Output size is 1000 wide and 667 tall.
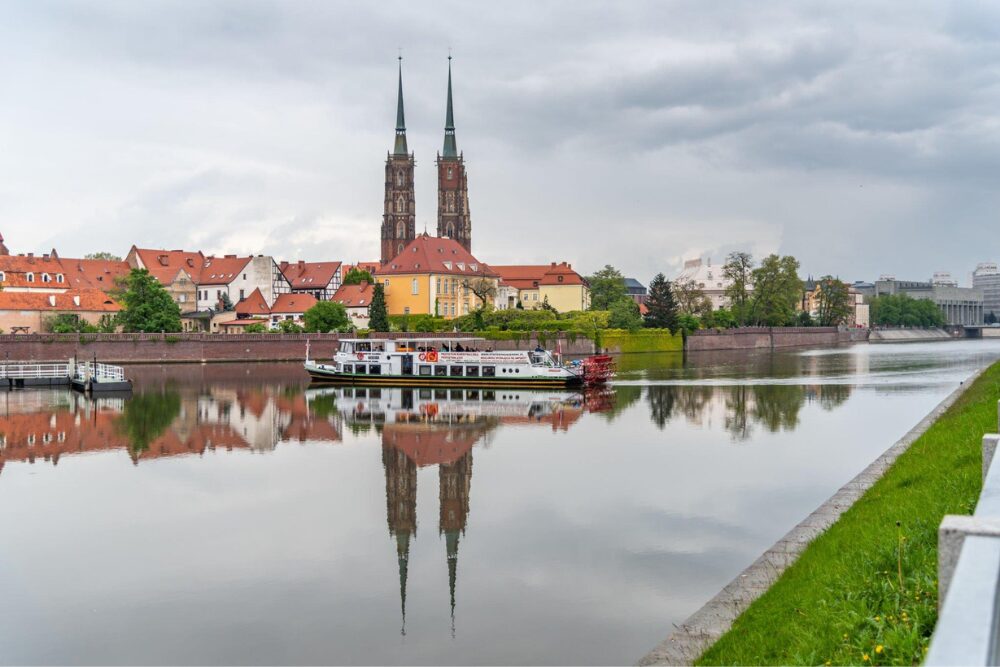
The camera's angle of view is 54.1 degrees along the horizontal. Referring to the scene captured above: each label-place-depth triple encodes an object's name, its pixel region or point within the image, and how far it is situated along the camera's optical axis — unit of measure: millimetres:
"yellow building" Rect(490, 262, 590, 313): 132000
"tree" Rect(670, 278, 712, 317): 132750
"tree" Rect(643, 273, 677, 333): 109688
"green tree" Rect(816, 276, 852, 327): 151250
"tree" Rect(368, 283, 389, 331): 102625
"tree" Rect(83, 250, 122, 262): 148000
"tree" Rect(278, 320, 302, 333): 93562
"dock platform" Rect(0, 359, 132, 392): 54656
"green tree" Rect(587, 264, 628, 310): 131875
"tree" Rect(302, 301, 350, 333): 96250
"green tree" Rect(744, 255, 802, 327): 125312
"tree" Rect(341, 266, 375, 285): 120562
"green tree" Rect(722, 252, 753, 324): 126312
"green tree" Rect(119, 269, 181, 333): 85625
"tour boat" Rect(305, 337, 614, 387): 57938
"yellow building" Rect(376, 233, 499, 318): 109938
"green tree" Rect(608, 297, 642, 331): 104875
